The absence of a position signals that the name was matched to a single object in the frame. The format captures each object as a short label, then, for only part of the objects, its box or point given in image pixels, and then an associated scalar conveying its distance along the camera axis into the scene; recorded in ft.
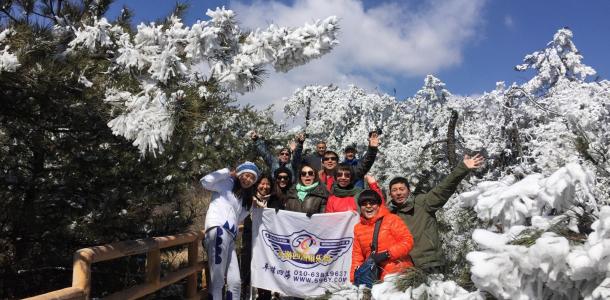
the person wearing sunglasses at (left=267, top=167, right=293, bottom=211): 18.12
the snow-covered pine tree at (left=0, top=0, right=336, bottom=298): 10.63
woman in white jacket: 15.30
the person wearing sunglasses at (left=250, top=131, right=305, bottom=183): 22.06
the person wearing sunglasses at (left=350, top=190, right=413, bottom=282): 12.41
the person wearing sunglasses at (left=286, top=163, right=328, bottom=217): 17.60
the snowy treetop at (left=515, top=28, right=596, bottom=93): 27.35
